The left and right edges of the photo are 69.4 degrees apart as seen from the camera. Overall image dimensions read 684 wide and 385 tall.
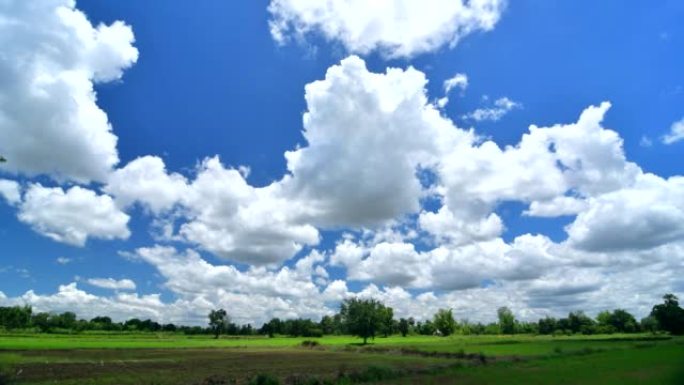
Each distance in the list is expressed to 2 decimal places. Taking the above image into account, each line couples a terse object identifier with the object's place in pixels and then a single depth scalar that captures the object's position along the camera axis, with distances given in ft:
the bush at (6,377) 108.21
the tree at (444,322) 633.20
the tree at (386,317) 403.71
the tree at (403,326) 640.17
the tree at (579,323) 566.77
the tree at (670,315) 397.39
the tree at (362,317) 388.98
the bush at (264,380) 110.42
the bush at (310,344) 356.50
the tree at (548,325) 615.81
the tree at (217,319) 598.75
